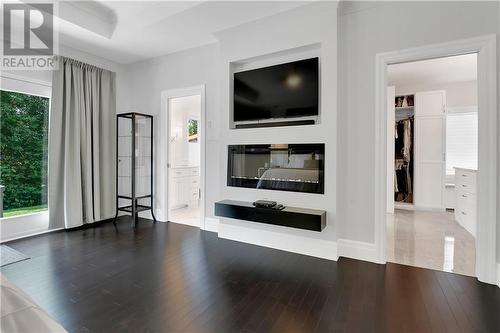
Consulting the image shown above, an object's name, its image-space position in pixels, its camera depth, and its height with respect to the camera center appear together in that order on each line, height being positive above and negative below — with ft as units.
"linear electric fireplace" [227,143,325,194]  9.90 -0.07
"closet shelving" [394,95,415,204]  18.42 +1.26
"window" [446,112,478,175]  17.78 +1.76
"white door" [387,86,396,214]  16.88 +0.89
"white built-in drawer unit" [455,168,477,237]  11.99 -1.63
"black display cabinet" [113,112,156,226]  14.07 +0.17
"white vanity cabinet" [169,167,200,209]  17.03 -1.45
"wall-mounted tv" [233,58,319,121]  9.98 +3.06
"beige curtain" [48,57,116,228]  12.37 +1.00
